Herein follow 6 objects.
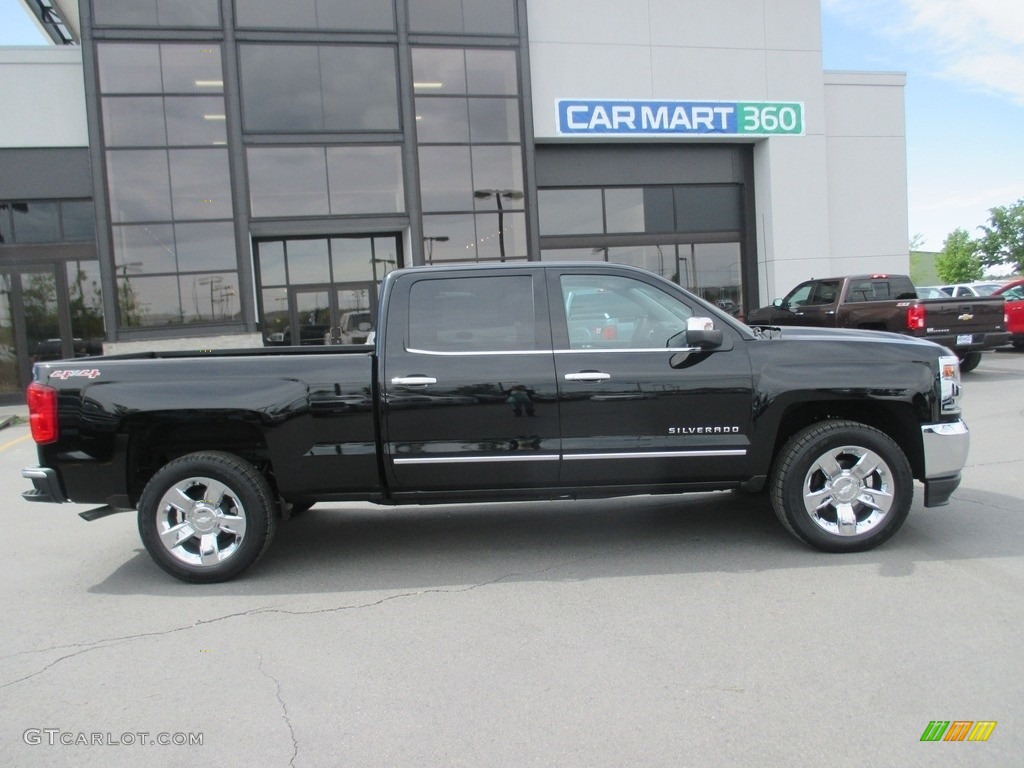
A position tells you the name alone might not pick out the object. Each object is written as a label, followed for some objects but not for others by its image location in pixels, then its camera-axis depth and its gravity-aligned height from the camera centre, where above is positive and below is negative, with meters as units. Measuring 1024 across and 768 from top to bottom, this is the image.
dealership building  16.48 +3.80
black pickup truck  4.81 -0.63
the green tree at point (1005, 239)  66.06 +4.70
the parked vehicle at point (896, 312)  13.20 -0.22
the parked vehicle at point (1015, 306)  17.47 -0.30
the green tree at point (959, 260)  71.50 +3.47
